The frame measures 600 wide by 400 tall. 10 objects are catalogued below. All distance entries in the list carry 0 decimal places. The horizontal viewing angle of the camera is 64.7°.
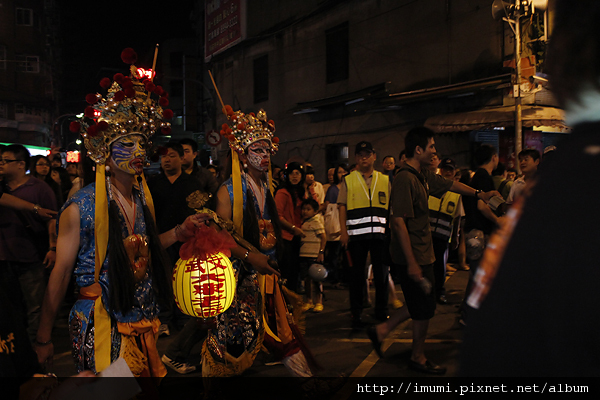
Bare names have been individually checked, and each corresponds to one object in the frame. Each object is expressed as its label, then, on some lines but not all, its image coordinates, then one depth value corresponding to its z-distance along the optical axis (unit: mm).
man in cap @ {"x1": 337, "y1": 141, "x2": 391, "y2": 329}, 6121
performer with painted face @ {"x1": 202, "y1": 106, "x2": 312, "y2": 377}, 3738
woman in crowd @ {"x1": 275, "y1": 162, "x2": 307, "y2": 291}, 6379
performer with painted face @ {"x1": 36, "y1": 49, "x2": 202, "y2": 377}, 2760
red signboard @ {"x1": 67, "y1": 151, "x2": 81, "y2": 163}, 24703
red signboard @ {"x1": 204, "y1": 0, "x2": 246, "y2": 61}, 22562
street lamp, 10977
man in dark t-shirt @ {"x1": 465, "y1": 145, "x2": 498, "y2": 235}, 5836
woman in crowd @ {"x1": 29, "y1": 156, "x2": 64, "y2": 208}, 7215
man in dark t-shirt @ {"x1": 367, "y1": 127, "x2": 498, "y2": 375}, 4402
